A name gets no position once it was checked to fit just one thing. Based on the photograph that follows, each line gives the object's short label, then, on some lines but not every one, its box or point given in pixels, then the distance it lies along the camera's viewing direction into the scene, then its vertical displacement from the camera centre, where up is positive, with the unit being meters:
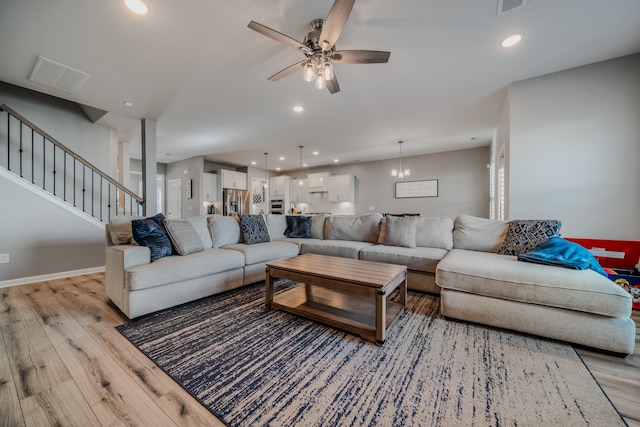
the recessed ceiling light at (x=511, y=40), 2.14 +1.64
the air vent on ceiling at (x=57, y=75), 2.57 +1.61
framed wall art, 6.79 +0.75
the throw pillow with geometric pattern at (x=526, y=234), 2.41 -0.21
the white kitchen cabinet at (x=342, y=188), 7.71 +0.83
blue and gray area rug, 1.13 -0.97
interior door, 7.69 +0.43
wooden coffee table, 1.76 -0.72
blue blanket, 1.88 -0.36
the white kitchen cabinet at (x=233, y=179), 7.50 +1.12
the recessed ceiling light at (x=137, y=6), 1.78 +1.60
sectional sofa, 1.66 -0.53
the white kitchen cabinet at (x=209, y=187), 7.04 +0.78
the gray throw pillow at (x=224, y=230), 3.29 -0.27
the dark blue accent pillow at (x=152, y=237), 2.40 -0.27
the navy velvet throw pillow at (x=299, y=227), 4.16 -0.26
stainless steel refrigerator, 7.55 +0.35
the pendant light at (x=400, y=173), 5.63 +1.01
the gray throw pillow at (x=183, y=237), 2.63 -0.29
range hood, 8.20 +1.10
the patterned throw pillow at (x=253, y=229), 3.49 -0.26
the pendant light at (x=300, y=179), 8.79 +1.27
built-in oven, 8.75 +0.24
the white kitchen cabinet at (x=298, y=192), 8.75 +0.78
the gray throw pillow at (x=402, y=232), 3.21 -0.26
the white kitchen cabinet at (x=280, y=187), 8.70 +0.96
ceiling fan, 1.68 +1.36
